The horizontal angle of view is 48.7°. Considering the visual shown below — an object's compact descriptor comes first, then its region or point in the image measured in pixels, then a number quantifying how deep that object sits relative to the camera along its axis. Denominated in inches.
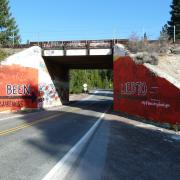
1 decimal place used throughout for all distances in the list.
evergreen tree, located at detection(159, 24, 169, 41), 658.7
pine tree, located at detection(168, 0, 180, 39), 1273.1
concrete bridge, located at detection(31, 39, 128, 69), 721.3
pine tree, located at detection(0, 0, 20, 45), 1316.4
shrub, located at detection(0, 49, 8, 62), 673.4
